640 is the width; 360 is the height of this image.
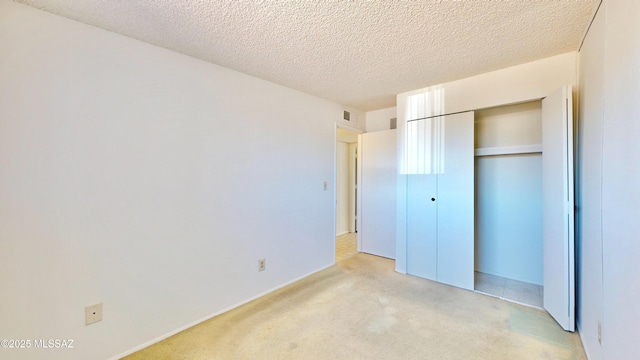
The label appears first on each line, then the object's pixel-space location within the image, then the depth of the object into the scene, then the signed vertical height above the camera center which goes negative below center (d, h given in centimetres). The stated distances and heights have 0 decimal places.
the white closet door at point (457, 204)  276 -25
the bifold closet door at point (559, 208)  196 -21
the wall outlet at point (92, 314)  166 -90
